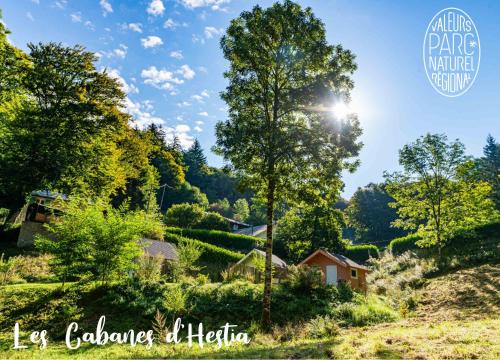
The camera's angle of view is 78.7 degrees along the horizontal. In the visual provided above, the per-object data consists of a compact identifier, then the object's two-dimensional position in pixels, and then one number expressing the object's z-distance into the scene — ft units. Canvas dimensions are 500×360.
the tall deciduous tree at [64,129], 62.80
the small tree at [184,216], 139.85
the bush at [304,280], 55.01
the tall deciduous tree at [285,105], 43.52
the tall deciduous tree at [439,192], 86.53
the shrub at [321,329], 30.53
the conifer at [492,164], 177.17
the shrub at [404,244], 132.26
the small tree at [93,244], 41.22
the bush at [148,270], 51.01
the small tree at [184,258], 60.90
